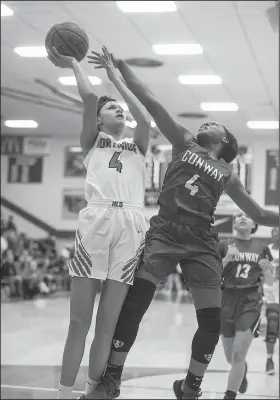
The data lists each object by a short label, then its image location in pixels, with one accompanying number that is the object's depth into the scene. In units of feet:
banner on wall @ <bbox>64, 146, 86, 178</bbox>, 73.20
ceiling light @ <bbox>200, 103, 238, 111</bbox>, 52.31
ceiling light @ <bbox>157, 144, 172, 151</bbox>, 59.80
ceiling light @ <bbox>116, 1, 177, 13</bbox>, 33.24
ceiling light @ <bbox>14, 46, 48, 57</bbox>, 41.19
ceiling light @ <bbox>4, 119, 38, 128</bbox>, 63.52
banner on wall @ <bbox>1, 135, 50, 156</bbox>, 67.72
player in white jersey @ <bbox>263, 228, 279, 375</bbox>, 24.97
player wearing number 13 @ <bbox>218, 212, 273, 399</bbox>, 18.69
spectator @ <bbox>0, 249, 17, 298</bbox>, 53.11
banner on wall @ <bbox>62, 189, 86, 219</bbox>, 73.20
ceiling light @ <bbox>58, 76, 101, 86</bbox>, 45.87
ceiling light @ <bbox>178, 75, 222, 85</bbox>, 45.39
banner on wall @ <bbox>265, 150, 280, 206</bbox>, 66.13
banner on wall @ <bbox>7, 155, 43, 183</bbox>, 74.64
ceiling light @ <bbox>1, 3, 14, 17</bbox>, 34.78
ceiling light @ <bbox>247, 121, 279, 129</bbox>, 58.54
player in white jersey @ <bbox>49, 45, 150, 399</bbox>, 10.98
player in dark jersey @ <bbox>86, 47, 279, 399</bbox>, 11.16
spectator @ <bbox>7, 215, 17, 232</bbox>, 67.07
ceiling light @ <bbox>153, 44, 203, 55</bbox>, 39.37
